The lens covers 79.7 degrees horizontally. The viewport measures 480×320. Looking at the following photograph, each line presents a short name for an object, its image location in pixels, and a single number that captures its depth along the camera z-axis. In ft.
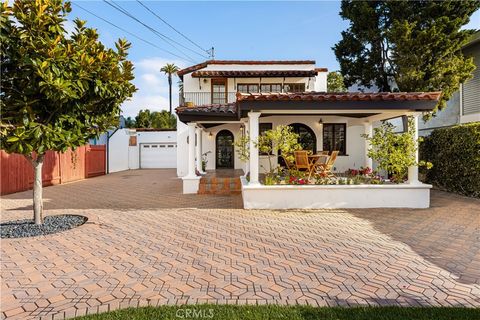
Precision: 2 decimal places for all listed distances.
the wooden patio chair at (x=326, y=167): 31.09
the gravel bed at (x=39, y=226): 19.21
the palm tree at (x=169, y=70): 137.80
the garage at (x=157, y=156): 87.10
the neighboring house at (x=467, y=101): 39.86
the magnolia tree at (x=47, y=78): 16.84
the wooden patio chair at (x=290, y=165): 31.17
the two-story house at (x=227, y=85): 52.65
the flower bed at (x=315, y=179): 27.94
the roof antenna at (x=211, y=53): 85.95
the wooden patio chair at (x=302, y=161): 30.42
